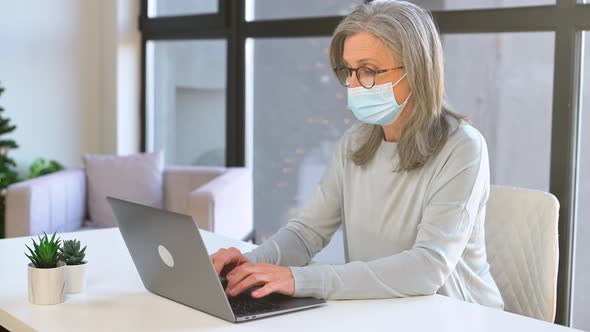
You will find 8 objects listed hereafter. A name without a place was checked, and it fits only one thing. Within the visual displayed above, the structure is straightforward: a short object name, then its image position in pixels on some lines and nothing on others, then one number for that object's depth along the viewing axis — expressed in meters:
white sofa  3.73
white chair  2.14
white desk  1.57
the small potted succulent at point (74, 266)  1.81
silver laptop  1.58
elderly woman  1.81
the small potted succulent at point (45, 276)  1.72
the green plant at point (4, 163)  4.25
